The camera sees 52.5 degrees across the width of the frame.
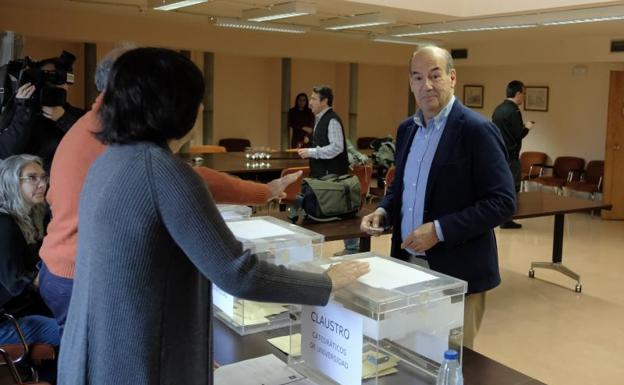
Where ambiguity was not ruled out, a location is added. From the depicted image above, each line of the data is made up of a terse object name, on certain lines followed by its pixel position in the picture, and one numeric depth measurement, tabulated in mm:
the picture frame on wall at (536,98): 10125
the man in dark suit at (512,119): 7168
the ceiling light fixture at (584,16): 5836
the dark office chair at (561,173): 9273
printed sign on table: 1473
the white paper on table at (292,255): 2021
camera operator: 3256
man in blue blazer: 2197
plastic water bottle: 1453
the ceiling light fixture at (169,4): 6000
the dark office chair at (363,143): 12295
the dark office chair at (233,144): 10922
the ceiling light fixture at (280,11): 6268
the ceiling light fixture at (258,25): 7363
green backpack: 4176
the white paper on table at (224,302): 2057
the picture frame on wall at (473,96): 11281
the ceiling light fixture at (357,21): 7105
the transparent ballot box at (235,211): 2484
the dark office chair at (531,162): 10023
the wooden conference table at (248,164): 6551
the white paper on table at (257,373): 1659
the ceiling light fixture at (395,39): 8913
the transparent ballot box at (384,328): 1469
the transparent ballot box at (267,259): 2008
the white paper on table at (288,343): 1719
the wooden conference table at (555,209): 4945
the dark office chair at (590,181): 8883
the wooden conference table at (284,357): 1672
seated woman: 2764
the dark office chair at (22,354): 2439
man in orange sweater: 2035
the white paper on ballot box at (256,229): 2096
